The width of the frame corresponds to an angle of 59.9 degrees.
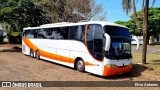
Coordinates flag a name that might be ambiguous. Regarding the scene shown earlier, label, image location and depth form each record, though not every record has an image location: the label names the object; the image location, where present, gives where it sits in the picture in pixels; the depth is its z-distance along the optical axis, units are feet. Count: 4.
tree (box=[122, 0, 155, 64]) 31.54
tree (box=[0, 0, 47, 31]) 51.36
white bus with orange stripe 24.69
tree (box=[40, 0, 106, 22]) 62.12
